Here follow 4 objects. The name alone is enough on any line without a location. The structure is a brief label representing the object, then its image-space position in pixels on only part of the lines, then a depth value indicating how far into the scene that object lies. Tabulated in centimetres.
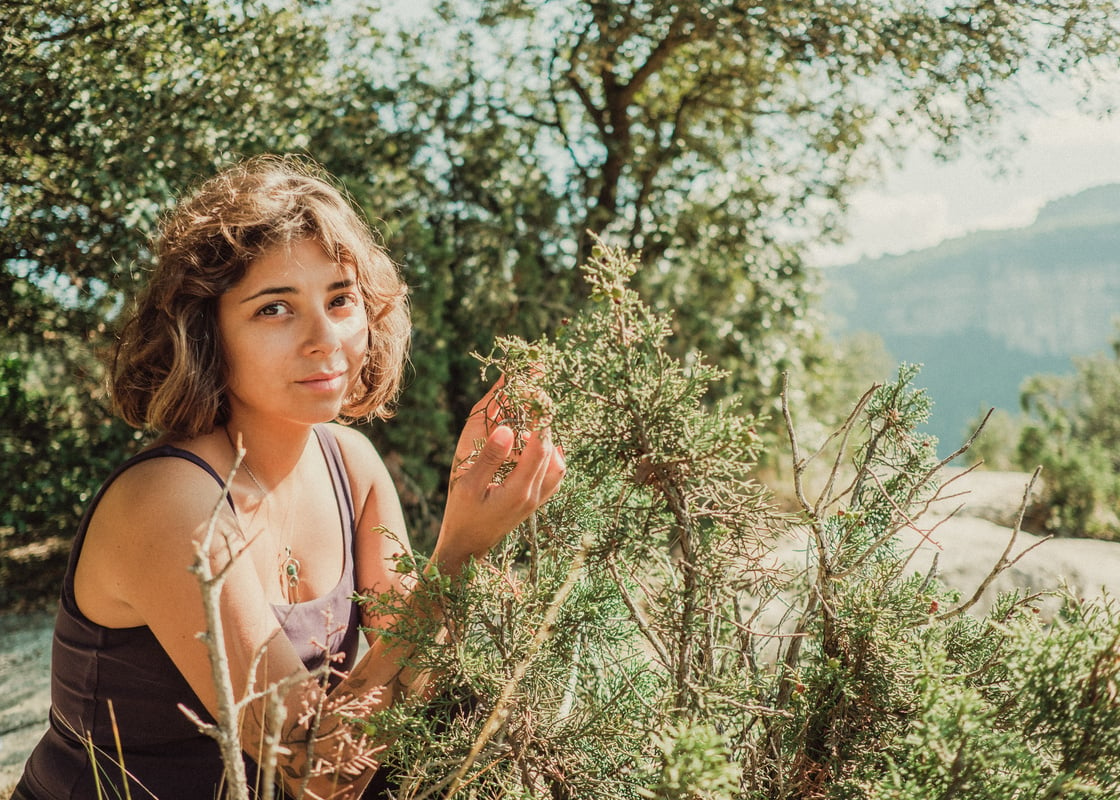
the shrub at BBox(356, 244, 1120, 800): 60
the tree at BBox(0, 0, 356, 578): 156
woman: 82
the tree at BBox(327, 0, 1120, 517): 461
